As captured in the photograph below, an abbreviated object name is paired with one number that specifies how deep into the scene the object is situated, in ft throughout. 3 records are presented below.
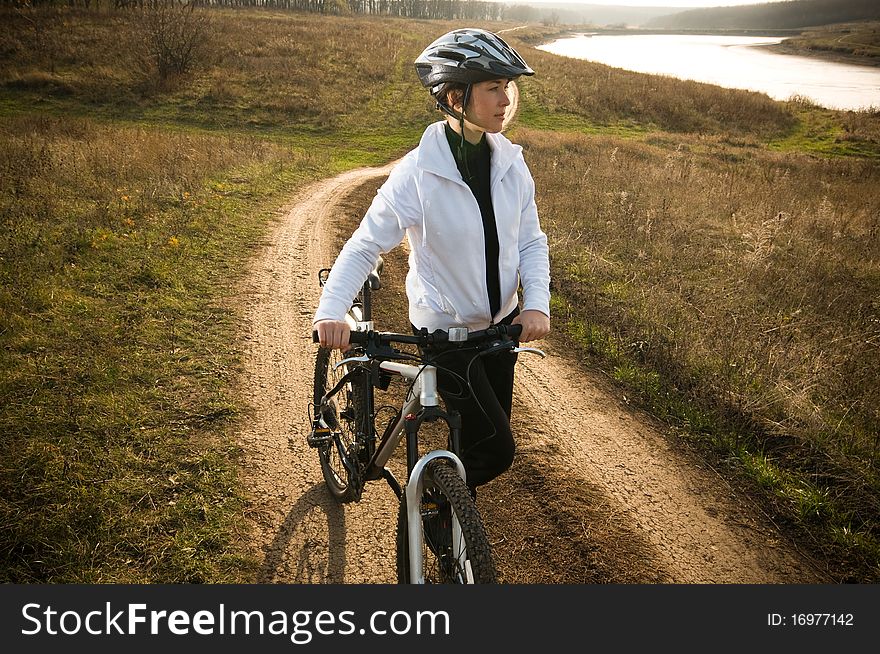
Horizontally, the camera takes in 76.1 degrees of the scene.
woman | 7.82
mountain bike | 6.94
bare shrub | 84.94
